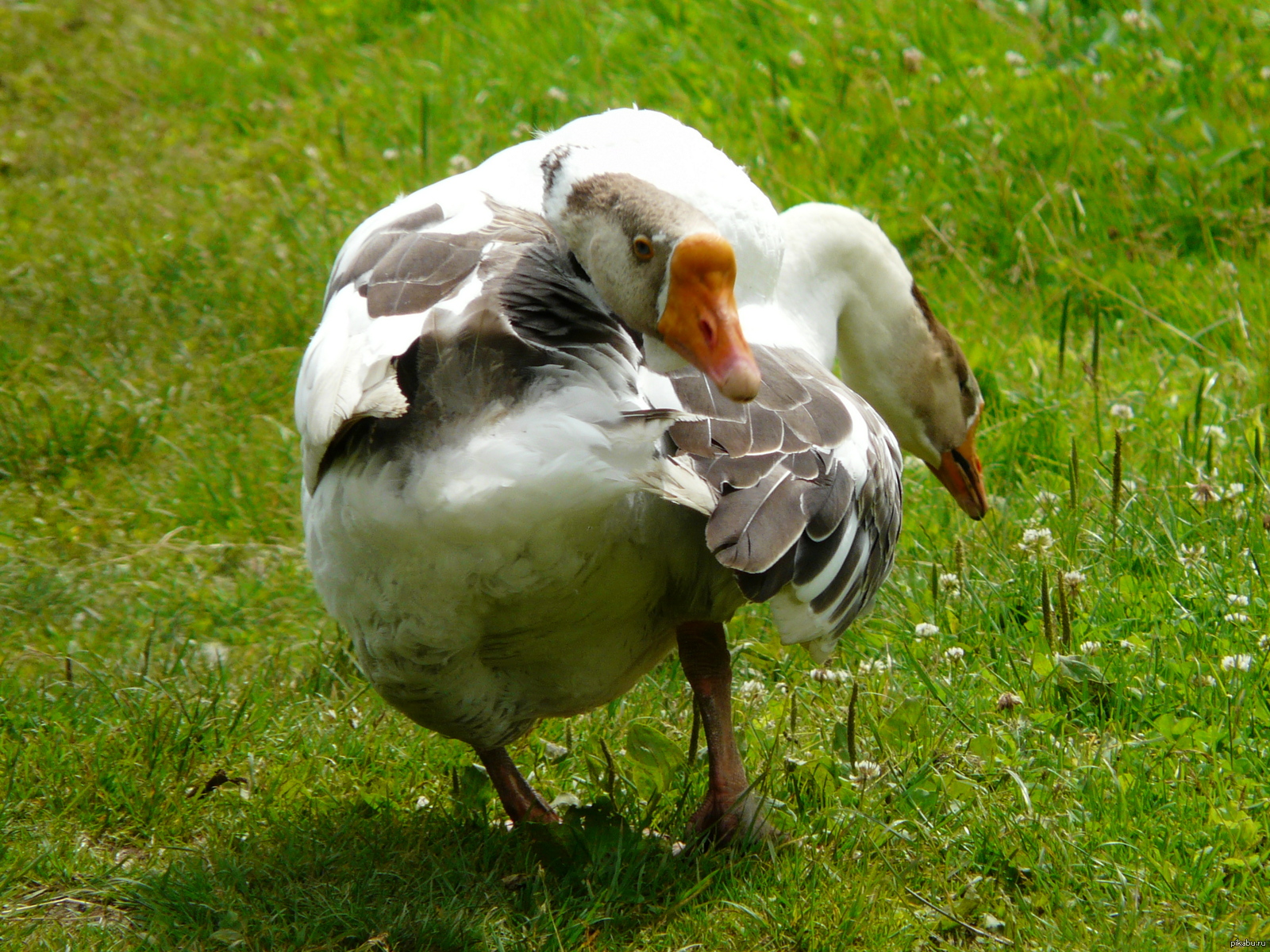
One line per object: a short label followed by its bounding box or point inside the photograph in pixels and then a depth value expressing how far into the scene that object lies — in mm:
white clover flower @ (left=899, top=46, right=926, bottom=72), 13047
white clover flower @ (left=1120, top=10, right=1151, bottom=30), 13000
